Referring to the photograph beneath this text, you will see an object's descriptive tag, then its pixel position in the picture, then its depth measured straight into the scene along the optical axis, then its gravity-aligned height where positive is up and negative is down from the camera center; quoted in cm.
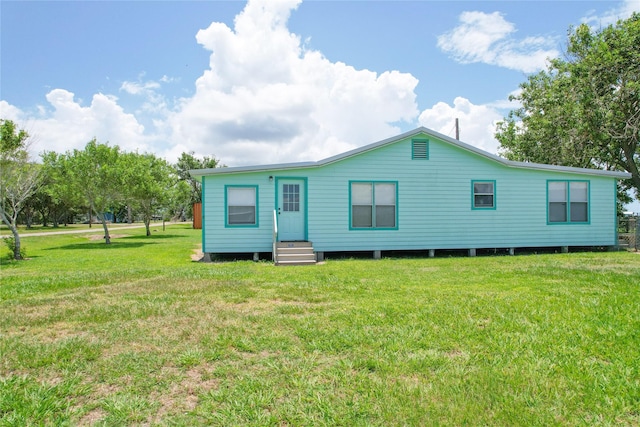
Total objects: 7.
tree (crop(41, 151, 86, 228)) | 1750 +188
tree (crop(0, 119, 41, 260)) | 1159 +142
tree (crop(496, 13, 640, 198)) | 1522 +466
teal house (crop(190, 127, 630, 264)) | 1115 +32
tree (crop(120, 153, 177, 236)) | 1811 +175
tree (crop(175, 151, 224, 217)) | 4388 +582
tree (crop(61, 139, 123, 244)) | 1686 +194
